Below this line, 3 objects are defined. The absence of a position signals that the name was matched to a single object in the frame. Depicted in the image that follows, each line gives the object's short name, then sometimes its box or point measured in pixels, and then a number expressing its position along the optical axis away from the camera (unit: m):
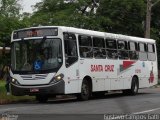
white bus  22.06
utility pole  41.69
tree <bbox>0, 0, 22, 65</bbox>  31.00
